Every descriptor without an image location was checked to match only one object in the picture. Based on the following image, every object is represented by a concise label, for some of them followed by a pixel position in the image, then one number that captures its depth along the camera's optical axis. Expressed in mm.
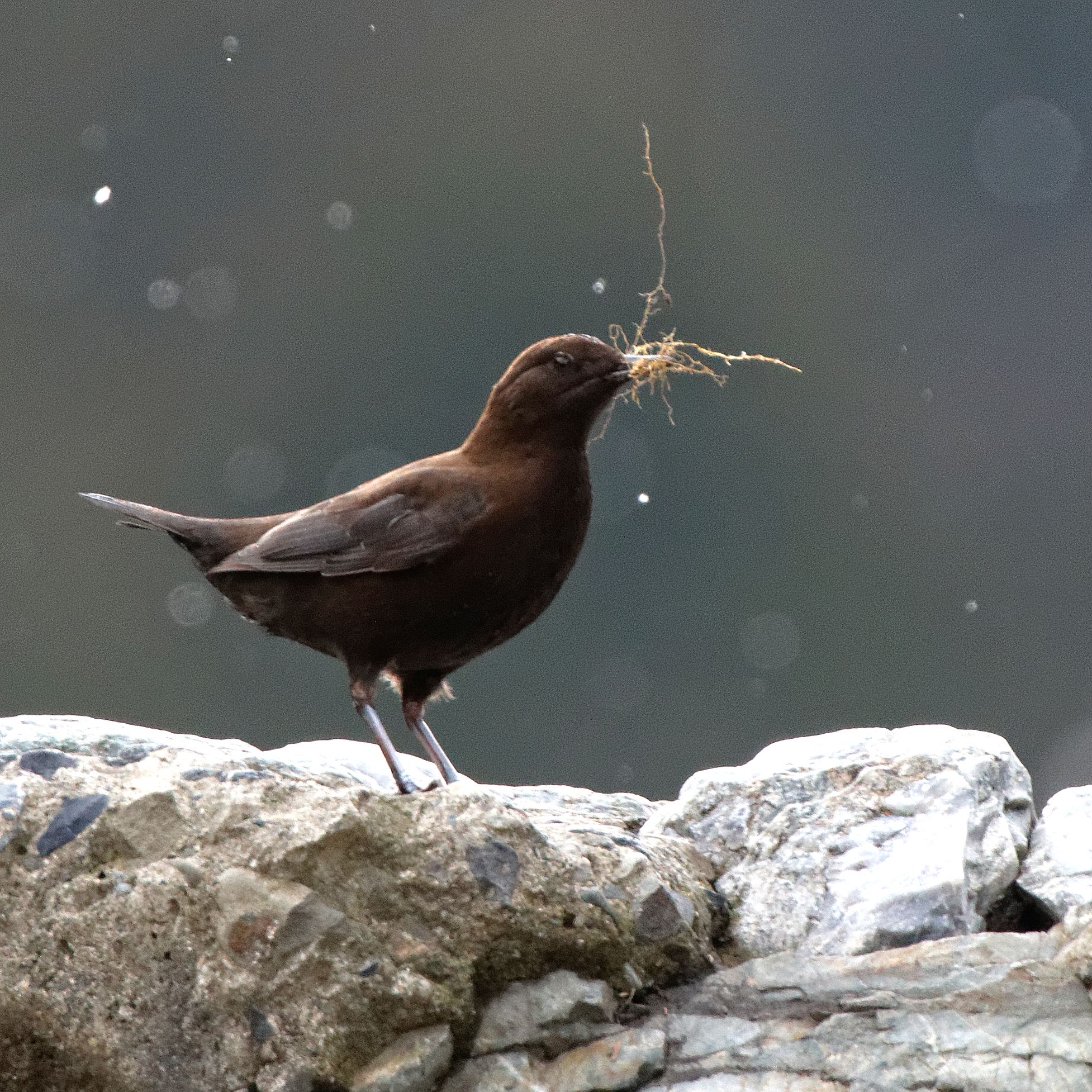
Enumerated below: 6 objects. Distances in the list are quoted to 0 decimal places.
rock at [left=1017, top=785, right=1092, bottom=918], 6730
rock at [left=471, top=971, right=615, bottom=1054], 5676
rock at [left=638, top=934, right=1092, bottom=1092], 5262
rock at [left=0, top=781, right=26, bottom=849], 5895
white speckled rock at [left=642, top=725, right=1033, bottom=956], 6477
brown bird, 7703
